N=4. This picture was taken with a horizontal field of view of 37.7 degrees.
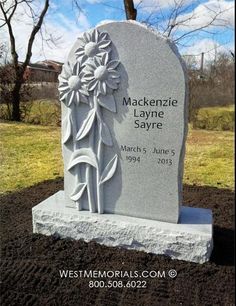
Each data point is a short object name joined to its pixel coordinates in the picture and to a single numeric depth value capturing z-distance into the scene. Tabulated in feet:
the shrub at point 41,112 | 22.75
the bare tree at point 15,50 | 15.48
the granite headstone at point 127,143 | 8.43
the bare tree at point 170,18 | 17.74
